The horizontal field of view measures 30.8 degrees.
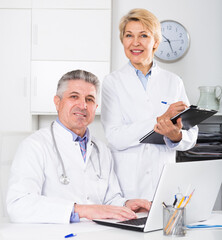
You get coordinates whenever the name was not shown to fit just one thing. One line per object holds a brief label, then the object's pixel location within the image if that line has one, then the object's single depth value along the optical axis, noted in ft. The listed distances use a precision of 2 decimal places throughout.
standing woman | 6.49
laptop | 3.84
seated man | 4.47
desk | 3.81
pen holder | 3.81
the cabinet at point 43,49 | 10.82
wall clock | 11.64
